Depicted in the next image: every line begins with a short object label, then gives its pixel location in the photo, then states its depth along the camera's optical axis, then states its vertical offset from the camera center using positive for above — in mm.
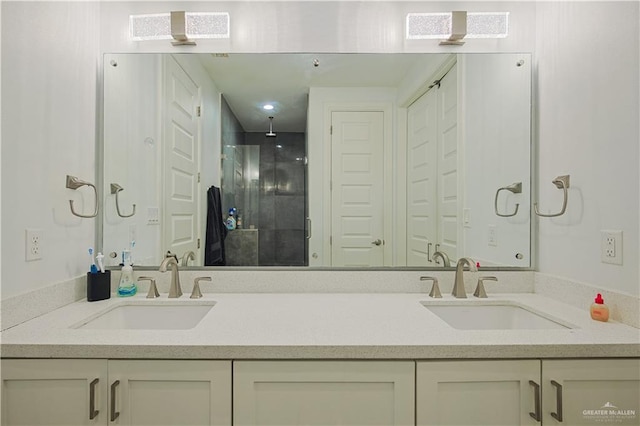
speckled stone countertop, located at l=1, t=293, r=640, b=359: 936 -368
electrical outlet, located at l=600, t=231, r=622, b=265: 1103 -107
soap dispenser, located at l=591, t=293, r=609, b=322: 1115 -323
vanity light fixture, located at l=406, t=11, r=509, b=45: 1559 +896
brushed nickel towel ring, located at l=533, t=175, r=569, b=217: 1312 +122
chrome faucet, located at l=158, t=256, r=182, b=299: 1450 -299
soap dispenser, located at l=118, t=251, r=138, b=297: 1460 -311
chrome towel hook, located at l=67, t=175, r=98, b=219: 1324 +120
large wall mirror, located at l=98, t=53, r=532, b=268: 1568 +264
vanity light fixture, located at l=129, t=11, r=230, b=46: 1562 +890
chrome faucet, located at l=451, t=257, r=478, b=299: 1455 -292
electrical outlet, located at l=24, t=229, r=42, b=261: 1120 -108
